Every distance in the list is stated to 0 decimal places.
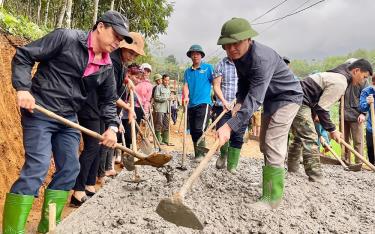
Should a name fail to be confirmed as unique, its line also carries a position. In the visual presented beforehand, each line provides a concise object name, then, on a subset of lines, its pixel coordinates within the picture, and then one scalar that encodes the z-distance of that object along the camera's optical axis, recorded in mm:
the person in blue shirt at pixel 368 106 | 6542
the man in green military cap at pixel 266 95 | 3152
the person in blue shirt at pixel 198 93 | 6121
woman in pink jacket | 8367
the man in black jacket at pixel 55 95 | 2615
